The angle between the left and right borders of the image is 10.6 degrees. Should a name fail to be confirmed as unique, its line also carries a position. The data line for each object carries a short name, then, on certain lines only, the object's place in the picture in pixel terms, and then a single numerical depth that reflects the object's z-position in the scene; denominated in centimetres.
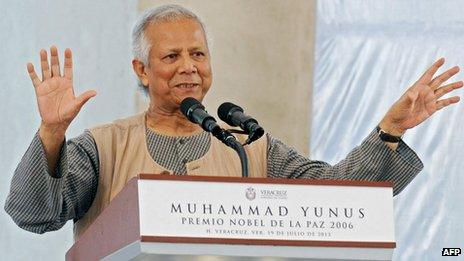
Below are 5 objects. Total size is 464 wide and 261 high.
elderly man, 644
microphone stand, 618
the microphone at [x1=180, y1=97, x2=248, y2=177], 619
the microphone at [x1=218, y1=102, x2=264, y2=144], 622
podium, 555
